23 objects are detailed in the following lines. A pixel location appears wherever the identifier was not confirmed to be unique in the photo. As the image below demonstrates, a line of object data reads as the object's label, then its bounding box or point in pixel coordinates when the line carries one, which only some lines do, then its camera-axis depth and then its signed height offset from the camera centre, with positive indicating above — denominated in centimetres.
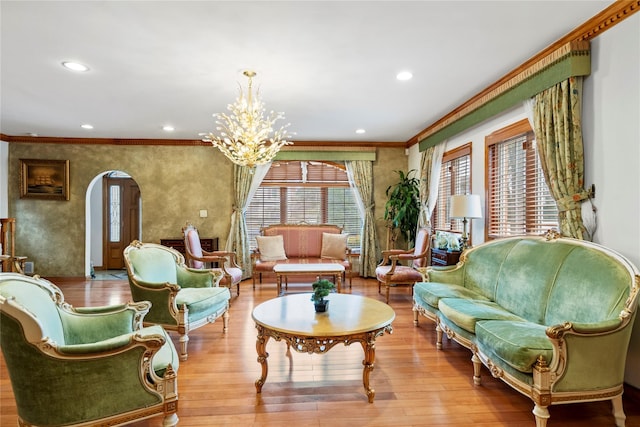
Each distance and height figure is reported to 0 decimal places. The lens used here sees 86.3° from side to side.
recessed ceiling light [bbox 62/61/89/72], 324 +138
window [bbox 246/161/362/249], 710 +22
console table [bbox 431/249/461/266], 443 -64
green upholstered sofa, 202 -82
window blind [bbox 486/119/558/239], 338 +25
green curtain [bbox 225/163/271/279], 659 +0
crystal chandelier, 355 +81
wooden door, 794 -21
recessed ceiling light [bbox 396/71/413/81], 344 +138
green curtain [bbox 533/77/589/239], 275 +49
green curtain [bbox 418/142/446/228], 549 +50
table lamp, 410 +3
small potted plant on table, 280 -68
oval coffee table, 238 -85
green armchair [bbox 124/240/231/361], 322 -85
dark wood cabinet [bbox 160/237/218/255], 619 -63
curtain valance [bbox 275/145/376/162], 667 +110
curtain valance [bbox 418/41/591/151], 270 +121
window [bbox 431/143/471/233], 488 +42
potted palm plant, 618 +5
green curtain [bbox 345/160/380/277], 679 -13
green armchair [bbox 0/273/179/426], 170 -86
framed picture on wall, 642 +60
